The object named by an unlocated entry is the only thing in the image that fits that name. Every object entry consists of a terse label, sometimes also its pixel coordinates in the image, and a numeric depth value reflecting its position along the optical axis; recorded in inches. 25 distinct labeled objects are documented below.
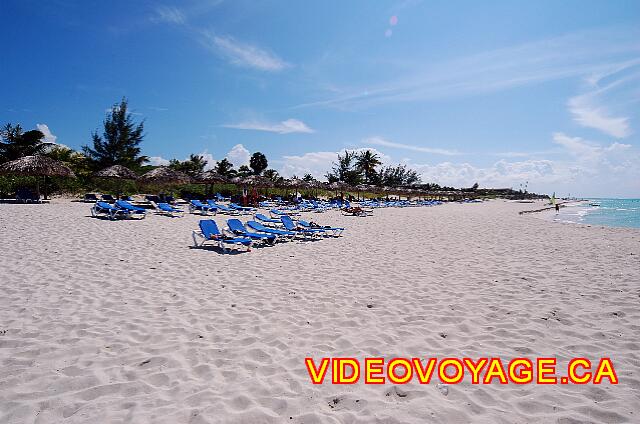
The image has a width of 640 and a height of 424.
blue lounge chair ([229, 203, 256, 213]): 717.3
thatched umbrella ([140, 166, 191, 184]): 740.6
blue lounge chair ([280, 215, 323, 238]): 386.3
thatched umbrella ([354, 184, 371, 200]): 1236.0
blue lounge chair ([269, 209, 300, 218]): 698.1
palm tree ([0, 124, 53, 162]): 895.1
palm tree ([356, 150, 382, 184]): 2221.8
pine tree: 1211.9
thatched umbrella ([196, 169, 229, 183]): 853.8
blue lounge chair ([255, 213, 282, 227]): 463.2
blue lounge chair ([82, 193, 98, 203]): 744.3
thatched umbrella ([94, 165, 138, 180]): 734.5
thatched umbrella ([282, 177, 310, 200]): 1000.2
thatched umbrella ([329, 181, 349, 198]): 1113.3
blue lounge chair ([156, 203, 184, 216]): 562.3
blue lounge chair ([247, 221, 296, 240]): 359.5
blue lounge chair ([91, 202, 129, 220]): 485.5
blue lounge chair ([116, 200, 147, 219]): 497.7
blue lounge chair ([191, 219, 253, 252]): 295.9
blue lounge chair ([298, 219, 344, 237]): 392.3
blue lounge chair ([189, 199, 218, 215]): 641.2
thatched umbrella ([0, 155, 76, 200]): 631.2
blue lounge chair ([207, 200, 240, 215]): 670.2
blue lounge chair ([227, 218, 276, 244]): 330.4
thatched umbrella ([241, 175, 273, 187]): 928.0
